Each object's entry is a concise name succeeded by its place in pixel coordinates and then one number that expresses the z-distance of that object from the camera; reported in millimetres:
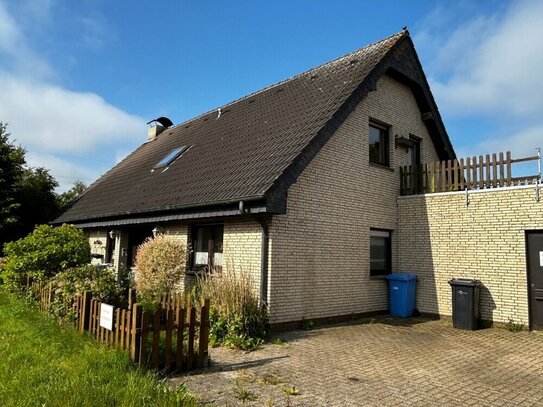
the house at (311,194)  9148
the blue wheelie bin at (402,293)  11359
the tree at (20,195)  20297
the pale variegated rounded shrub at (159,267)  10312
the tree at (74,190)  37081
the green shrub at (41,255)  11203
